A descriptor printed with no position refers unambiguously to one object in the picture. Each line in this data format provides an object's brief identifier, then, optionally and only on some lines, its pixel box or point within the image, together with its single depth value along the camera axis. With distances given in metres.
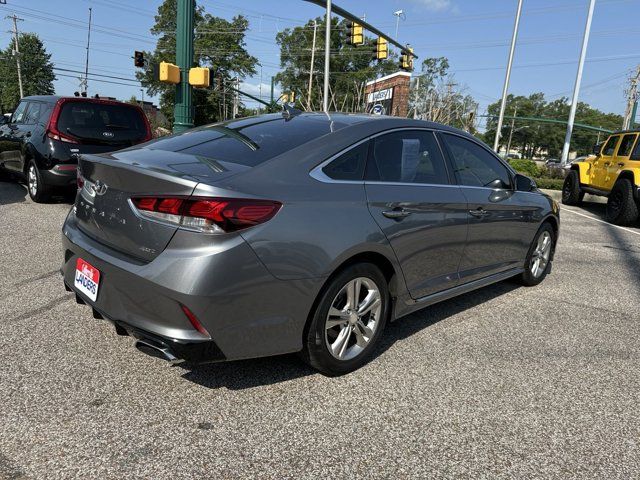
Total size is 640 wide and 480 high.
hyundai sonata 2.32
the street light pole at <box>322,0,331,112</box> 18.17
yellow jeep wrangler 9.88
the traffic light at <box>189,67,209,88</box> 11.67
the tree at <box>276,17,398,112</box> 61.47
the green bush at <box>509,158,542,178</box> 19.88
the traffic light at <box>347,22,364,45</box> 19.47
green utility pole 11.24
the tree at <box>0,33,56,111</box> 71.81
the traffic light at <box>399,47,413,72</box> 23.35
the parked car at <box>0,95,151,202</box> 7.37
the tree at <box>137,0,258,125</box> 55.91
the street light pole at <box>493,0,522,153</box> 22.97
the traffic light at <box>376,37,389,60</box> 21.31
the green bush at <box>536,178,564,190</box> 17.66
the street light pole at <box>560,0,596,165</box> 22.21
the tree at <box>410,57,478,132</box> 35.31
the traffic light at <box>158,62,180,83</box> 11.29
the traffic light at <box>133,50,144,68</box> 17.16
